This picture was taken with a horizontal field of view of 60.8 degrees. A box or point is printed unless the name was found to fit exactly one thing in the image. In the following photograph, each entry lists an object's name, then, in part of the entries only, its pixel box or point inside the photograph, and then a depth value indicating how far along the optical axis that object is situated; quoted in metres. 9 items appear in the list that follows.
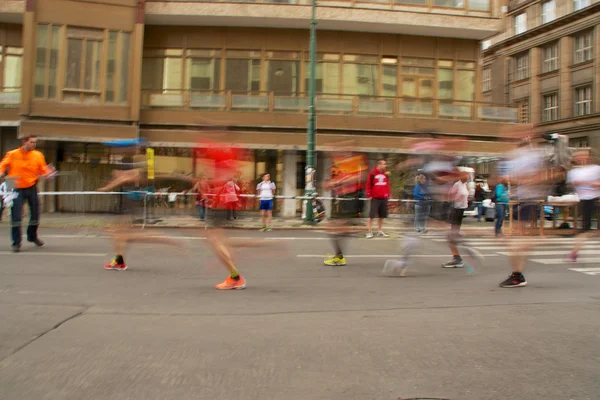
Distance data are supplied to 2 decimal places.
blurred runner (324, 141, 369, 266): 7.78
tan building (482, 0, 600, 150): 36.47
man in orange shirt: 8.52
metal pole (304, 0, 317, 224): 17.11
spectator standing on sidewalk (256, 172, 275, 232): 15.60
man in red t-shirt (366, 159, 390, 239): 12.11
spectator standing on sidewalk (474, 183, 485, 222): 20.85
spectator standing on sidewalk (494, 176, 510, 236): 13.92
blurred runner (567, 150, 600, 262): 8.74
